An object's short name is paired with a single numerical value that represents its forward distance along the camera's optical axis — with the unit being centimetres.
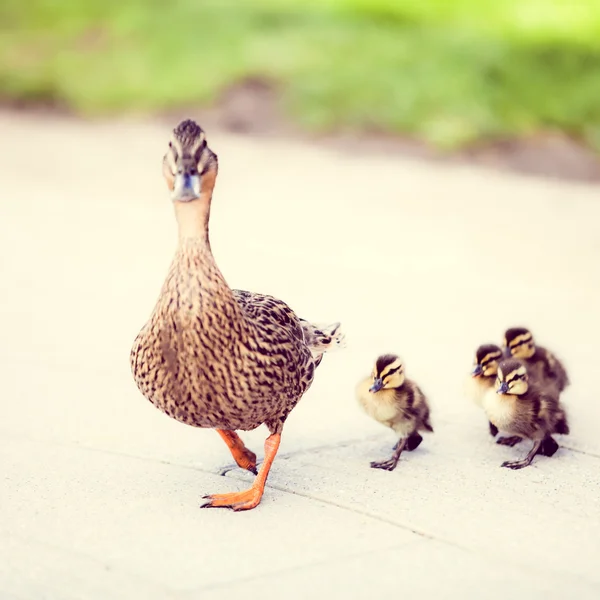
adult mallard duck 816
